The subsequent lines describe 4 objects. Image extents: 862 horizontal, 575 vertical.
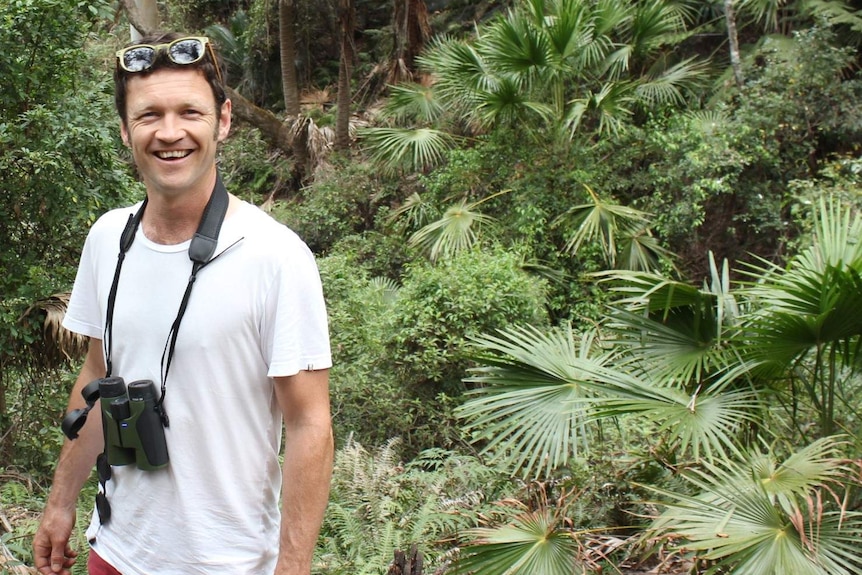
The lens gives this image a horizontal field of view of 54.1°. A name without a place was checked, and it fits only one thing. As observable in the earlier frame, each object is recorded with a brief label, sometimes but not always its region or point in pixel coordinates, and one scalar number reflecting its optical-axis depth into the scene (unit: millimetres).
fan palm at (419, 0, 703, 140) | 9484
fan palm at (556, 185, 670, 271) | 9117
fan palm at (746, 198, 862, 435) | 3465
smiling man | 1849
